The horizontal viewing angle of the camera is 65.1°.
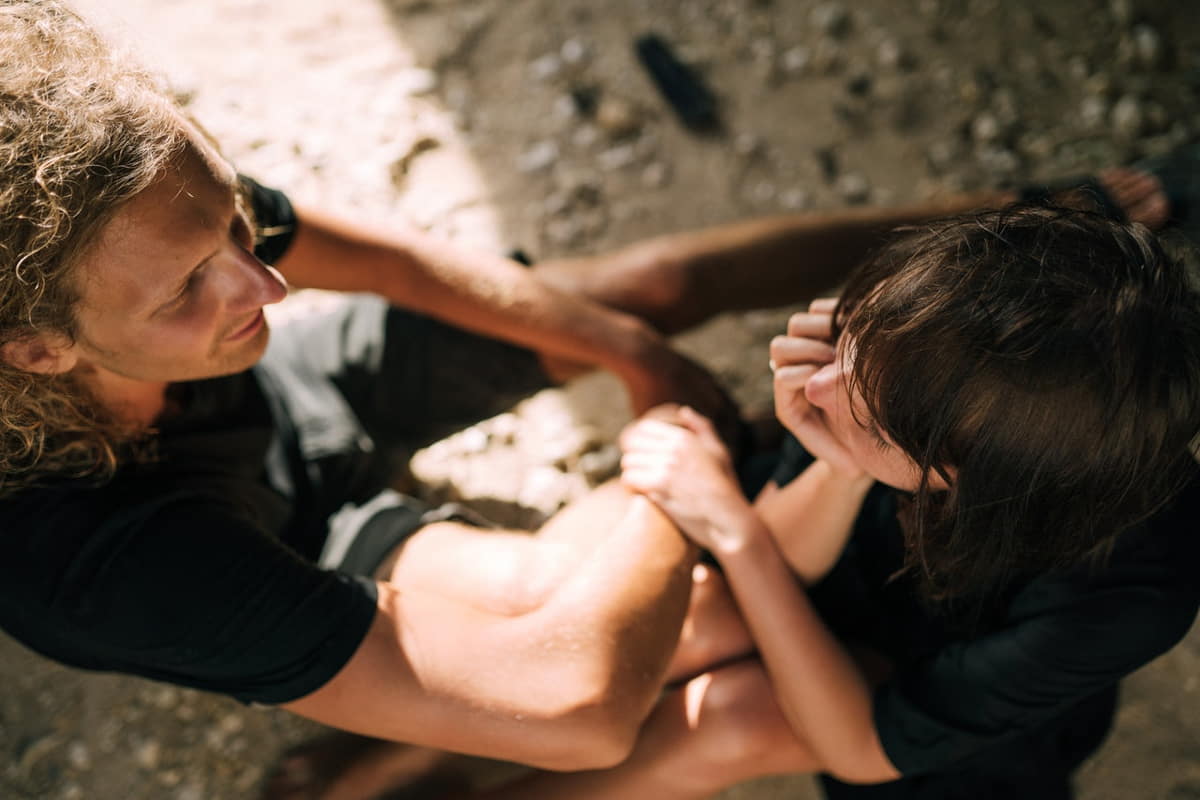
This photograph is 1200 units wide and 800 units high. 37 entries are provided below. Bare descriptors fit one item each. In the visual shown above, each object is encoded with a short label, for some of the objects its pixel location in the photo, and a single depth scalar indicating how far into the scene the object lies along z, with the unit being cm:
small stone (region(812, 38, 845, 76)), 267
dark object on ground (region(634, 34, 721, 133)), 261
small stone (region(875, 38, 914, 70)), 266
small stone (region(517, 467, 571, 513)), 212
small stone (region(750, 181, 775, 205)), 251
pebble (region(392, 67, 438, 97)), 270
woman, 100
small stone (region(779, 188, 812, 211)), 248
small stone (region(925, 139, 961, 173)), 251
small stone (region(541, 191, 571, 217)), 251
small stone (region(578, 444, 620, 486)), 214
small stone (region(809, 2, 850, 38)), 273
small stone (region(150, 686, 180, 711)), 188
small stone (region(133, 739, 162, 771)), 182
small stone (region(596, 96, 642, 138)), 258
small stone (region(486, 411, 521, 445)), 221
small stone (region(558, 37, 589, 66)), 272
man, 108
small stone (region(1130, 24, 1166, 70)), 257
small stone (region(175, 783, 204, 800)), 181
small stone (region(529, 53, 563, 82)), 271
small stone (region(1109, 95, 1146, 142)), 249
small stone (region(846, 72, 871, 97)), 264
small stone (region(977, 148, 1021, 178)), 248
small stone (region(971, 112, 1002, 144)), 252
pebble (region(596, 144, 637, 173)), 257
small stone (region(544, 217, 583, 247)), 247
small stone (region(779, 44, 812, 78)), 269
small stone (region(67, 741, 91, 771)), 181
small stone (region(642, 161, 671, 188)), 254
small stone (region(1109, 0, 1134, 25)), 266
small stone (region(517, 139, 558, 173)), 258
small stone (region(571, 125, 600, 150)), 261
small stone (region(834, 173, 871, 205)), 248
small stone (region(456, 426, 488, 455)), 219
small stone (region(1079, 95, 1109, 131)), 253
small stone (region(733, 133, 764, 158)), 256
